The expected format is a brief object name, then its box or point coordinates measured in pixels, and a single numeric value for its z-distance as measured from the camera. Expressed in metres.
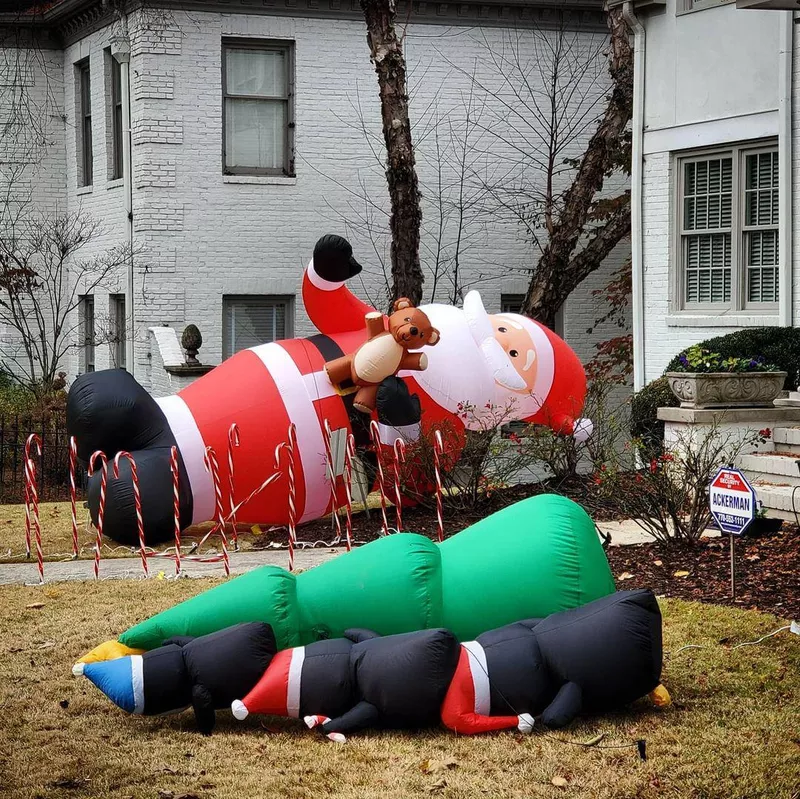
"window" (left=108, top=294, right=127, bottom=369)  19.59
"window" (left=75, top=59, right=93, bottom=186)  20.53
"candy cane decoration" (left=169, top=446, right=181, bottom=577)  10.80
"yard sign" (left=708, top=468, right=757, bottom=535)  7.89
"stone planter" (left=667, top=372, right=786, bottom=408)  12.48
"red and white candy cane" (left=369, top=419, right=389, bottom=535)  11.12
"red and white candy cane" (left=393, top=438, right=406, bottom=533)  11.26
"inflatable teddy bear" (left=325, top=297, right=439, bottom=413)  11.47
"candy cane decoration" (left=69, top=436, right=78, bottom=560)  10.38
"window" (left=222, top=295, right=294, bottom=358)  19.30
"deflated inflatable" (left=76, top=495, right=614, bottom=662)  6.26
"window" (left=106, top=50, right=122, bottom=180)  19.55
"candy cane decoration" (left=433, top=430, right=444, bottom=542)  10.79
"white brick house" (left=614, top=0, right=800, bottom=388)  14.57
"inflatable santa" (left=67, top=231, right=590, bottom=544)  11.16
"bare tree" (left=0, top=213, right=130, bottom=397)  19.41
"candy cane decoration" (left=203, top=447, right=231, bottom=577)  10.59
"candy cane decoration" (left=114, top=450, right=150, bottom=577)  10.19
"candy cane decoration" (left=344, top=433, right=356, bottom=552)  11.15
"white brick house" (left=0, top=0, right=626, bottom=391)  18.62
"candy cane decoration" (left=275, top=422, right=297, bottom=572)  10.62
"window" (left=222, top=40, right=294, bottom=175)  19.00
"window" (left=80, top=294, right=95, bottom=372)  20.84
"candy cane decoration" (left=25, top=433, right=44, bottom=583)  9.95
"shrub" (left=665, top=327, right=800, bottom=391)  13.72
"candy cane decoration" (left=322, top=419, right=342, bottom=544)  11.68
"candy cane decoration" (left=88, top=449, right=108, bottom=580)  10.60
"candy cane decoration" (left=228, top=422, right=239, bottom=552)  11.16
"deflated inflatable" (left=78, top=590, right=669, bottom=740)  5.88
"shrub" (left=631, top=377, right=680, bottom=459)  14.10
